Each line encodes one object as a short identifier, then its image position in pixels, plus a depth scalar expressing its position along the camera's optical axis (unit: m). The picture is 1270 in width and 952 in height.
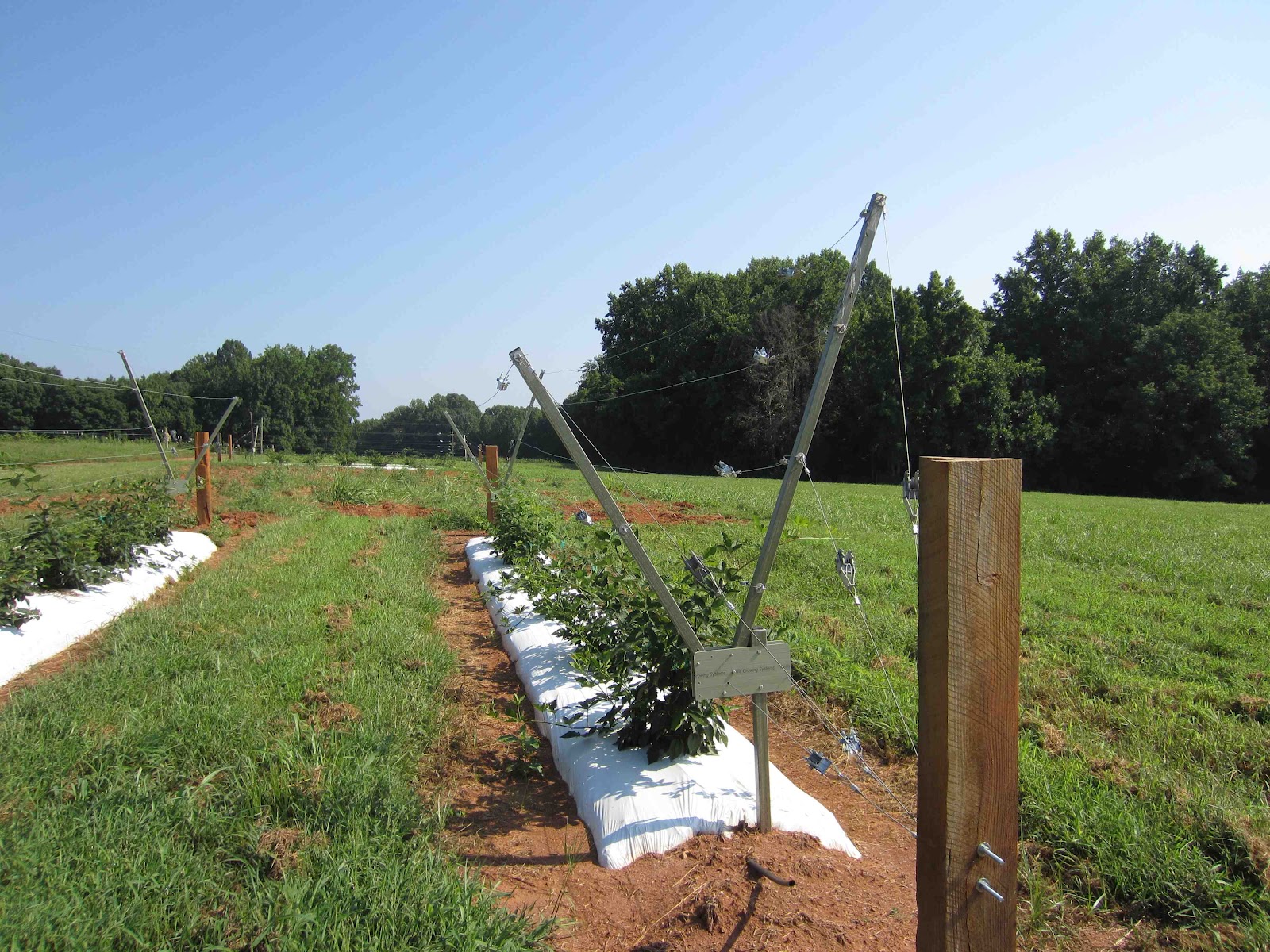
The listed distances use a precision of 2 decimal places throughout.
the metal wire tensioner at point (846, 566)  2.70
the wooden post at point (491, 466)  11.29
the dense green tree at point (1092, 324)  34.19
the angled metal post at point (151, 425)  10.12
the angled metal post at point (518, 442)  10.93
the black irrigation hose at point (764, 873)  2.61
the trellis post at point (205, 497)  11.16
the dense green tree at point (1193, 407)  31.14
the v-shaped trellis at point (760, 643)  2.78
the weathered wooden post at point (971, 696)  1.64
